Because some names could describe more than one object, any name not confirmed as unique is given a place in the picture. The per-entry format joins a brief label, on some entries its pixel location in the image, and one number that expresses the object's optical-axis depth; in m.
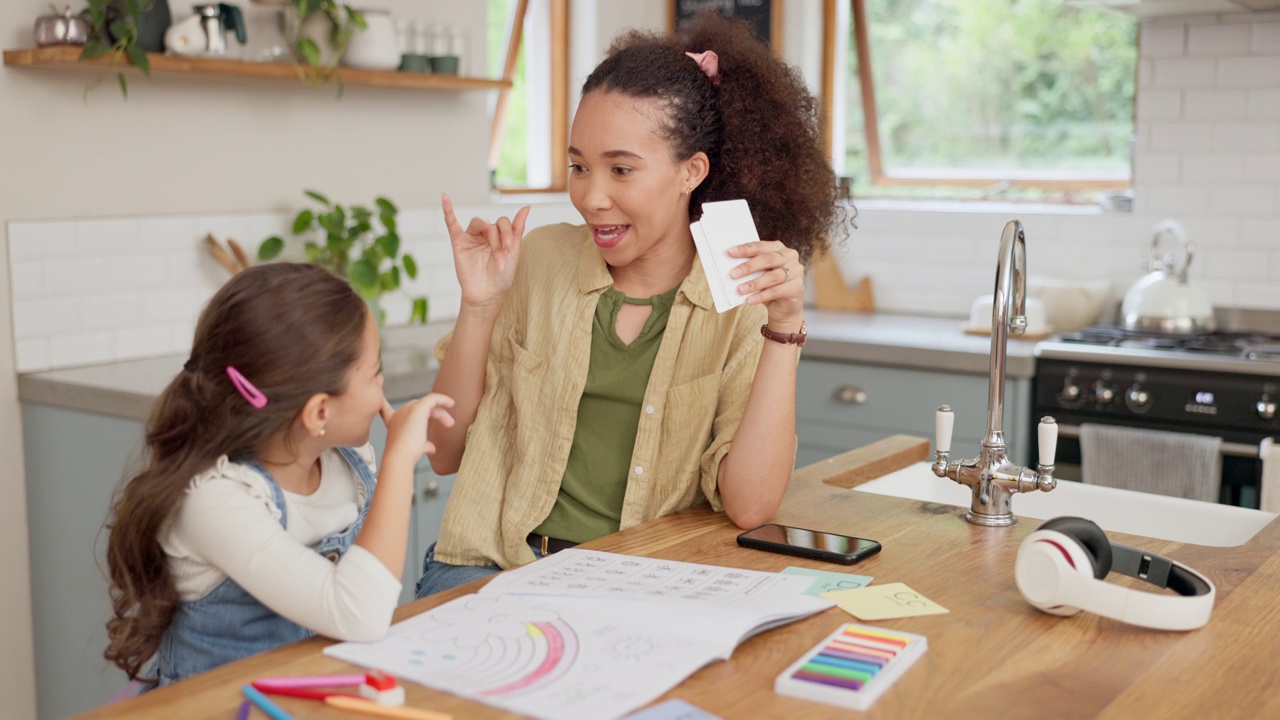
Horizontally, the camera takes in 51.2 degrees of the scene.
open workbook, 1.25
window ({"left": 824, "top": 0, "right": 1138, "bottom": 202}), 4.44
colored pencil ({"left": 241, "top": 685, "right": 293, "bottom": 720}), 1.19
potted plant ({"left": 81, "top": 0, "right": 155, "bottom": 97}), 2.93
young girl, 1.48
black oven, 3.38
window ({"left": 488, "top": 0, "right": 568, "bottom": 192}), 4.85
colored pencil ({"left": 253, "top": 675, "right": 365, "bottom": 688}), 1.25
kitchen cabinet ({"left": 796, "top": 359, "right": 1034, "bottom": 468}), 3.68
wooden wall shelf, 2.87
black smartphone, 1.74
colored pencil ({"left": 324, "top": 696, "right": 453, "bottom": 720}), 1.18
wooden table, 1.25
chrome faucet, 1.85
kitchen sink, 2.09
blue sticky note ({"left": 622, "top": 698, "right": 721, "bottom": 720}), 1.19
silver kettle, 3.90
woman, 2.04
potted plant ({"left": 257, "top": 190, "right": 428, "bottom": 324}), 3.51
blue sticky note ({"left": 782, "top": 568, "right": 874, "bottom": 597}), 1.61
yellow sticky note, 1.52
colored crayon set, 1.26
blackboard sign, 4.79
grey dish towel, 3.41
